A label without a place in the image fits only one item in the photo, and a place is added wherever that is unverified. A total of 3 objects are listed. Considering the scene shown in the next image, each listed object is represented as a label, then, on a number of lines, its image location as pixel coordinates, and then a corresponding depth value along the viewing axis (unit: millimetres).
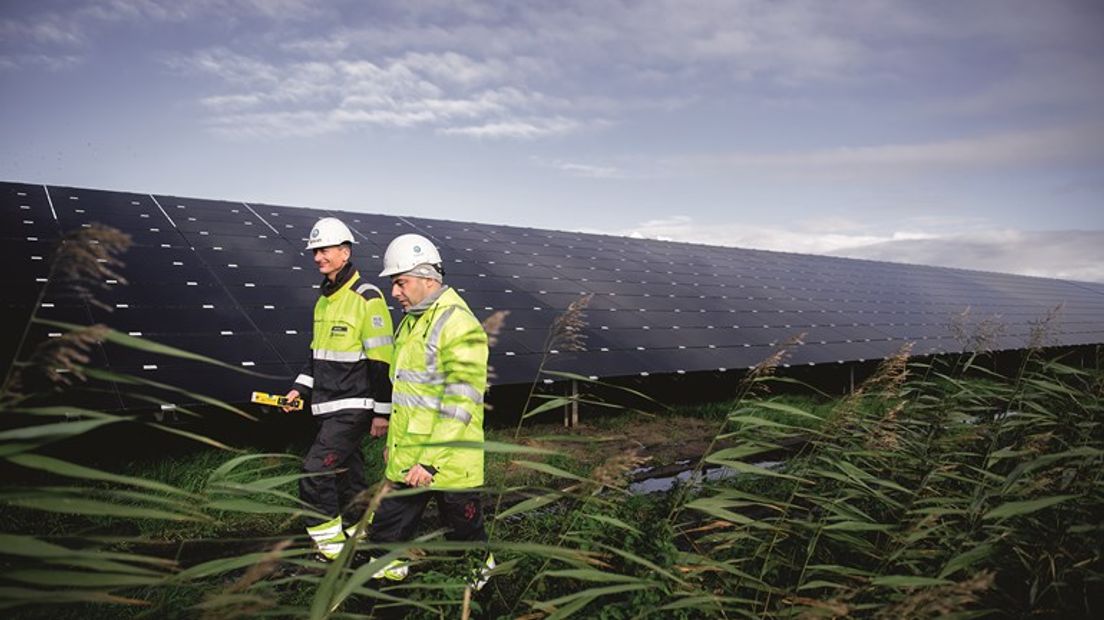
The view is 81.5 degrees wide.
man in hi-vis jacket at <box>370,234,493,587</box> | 3406
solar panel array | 6984
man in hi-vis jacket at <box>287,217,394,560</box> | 4473
